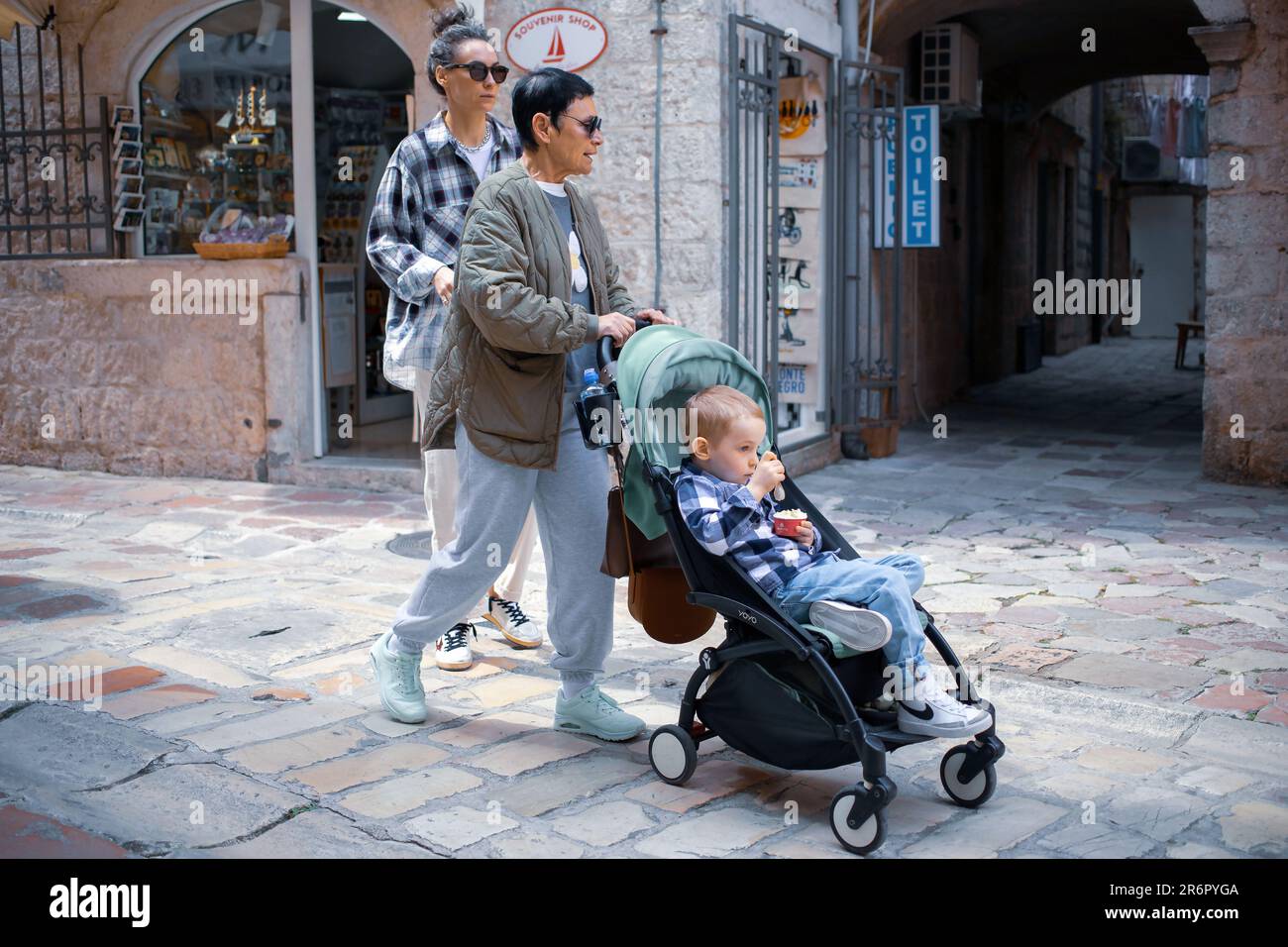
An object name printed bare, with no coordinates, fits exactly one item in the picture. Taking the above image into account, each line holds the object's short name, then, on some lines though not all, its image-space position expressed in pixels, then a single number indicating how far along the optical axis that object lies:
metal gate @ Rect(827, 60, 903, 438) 9.23
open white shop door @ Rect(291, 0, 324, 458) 8.29
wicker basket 8.17
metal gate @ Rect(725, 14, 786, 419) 7.56
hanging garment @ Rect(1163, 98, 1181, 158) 23.94
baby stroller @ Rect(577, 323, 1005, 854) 3.17
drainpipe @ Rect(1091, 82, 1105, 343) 22.67
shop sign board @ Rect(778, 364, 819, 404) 9.42
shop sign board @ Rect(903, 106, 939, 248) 9.63
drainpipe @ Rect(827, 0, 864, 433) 9.24
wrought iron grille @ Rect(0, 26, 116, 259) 8.49
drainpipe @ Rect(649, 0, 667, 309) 7.38
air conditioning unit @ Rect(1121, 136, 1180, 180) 26.03
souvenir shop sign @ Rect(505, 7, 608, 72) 7.40
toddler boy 3.21
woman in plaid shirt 4.61
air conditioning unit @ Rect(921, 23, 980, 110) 11.44
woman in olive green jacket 3.58
